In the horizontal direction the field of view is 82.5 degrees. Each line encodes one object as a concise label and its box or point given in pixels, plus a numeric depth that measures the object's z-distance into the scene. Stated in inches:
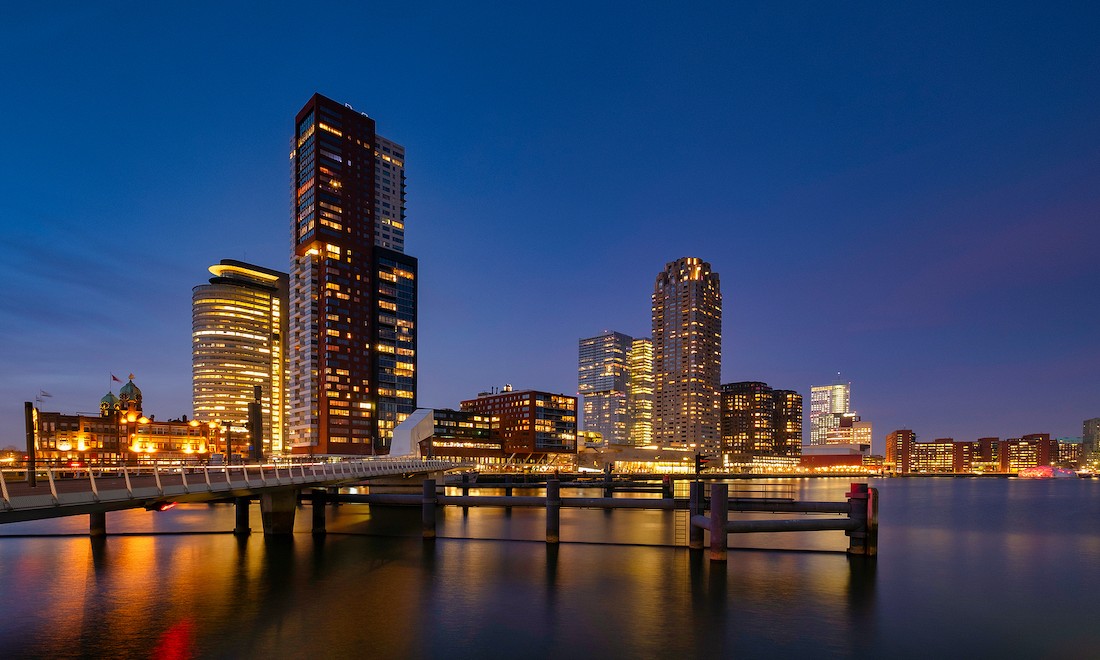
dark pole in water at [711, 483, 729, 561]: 1293.1
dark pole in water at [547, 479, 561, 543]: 1621.6
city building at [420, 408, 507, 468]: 7632.9
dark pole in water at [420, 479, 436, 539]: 1708.9
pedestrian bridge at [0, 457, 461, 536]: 792.9
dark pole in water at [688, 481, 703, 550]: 1533.0
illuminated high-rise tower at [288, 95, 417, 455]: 7190.0
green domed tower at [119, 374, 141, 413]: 6132.9
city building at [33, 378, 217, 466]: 6003.9
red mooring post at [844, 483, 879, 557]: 1401.3
